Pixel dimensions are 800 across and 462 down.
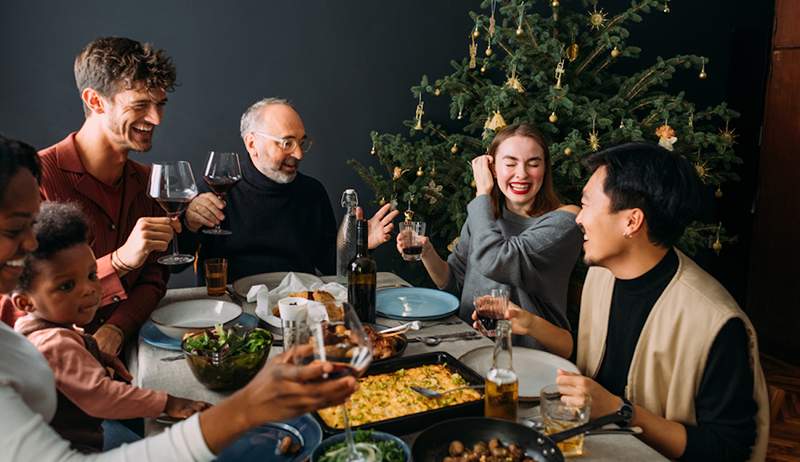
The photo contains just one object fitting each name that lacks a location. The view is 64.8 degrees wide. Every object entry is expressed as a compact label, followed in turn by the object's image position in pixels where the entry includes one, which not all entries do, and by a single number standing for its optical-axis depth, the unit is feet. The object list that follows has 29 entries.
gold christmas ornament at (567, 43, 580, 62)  11.39
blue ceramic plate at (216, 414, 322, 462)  3.68
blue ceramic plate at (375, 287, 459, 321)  6.29
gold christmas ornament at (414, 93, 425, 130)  11.81
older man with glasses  8.95
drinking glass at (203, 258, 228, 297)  6.77
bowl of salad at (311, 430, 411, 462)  3.39
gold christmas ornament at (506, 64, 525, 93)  10.64
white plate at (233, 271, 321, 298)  7.04
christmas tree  10.69
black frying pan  3.54
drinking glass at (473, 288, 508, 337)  5.31
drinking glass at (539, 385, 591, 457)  3.90
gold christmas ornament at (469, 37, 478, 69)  11.60
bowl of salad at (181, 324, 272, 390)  4.41
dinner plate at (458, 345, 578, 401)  4.81
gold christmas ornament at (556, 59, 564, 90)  10.71
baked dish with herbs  3.97
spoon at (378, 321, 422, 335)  5.50
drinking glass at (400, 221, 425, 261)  6.64
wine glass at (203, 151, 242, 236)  7.09
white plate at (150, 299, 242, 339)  5.88
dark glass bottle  5.89
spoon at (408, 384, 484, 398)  4.24
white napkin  5.22
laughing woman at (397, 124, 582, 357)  7.03
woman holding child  2.77
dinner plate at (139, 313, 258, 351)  5.31
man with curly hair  6.59
